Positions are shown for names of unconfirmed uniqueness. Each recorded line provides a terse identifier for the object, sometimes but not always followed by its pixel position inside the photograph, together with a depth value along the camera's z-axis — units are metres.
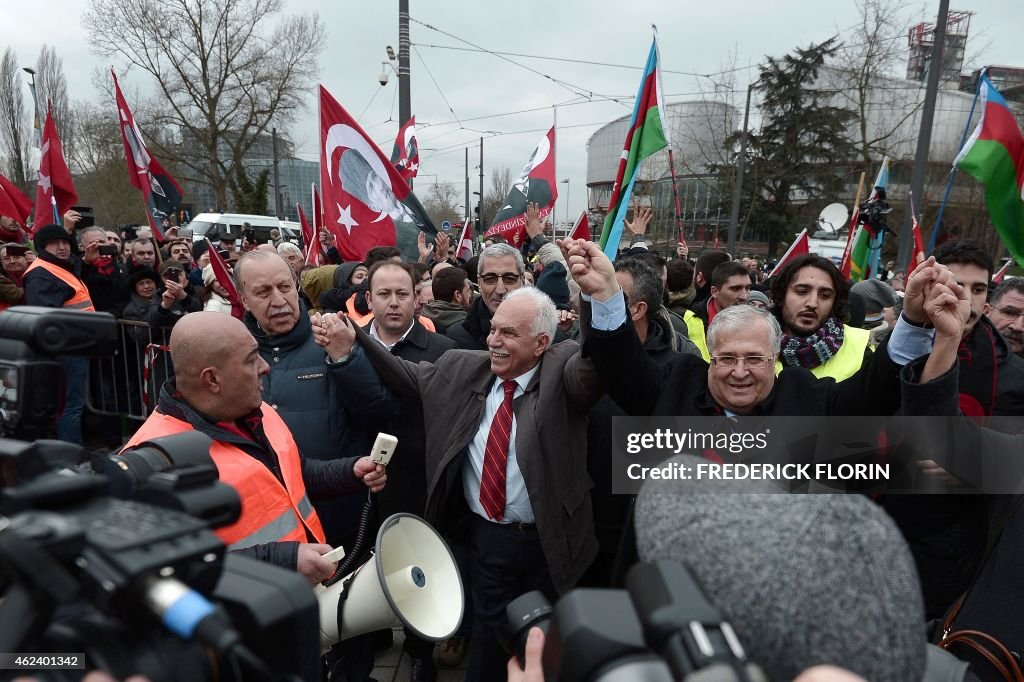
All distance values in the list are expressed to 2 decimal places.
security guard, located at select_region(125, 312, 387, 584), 1.81
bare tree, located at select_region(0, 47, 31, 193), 31.12
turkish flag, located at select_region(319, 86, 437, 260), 4.83
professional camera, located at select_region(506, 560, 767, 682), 0.63
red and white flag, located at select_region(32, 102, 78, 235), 6.35
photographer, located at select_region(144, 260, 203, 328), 5.01
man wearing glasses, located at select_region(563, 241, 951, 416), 1.98
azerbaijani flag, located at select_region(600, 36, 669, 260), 4.11
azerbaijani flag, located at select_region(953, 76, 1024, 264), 4.42
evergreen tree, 28.12
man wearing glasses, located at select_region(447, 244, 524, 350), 3.97
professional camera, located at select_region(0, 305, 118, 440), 1.03
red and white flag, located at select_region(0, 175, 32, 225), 6.22
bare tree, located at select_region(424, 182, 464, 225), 48.60
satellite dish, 12.48
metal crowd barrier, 5.12
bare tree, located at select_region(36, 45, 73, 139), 31.58
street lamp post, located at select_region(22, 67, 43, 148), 11.25
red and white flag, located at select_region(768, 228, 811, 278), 7.68
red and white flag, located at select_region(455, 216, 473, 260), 8.70
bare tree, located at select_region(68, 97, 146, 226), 26.89
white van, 26.56
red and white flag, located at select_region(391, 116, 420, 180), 7.86
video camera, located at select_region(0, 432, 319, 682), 0.69
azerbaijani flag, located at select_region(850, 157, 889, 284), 7.54
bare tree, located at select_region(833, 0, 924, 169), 19.12
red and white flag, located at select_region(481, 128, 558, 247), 6.73
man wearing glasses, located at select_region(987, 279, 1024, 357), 3.01
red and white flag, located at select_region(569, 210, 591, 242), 6.72
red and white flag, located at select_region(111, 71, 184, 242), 6.16
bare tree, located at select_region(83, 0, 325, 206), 25.97
